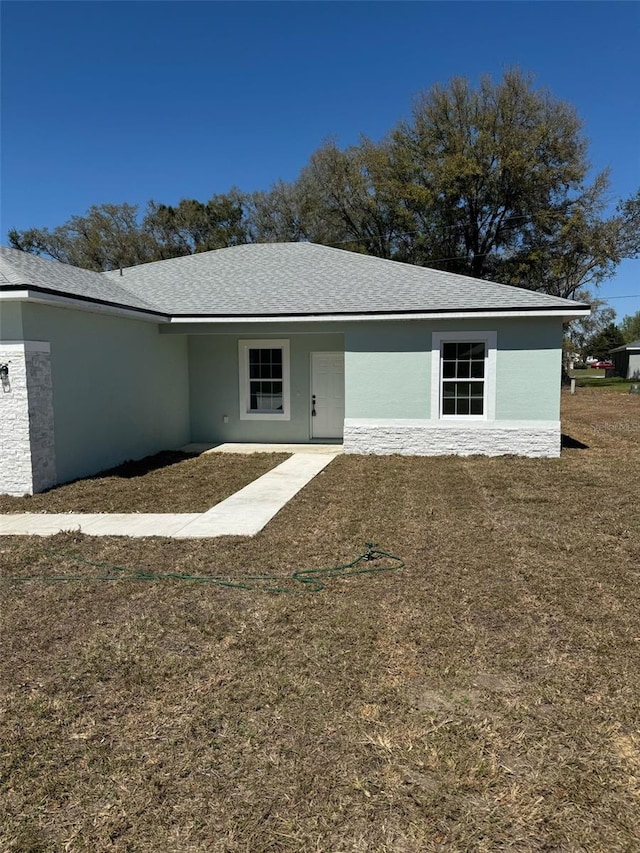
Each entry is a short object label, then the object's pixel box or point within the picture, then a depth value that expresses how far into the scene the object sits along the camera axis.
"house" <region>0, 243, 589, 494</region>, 9.01
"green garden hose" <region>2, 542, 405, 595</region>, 5.09
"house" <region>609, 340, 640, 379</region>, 44.53
